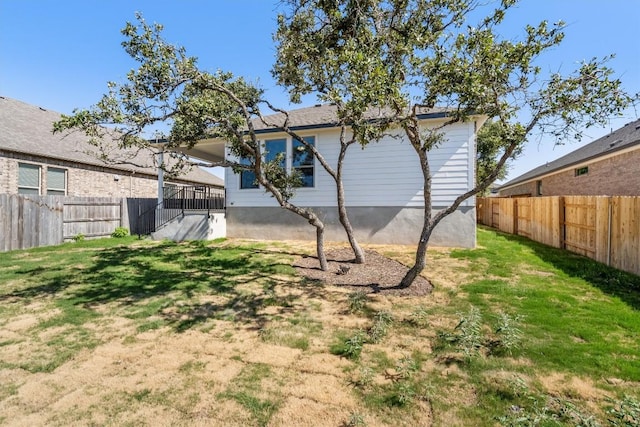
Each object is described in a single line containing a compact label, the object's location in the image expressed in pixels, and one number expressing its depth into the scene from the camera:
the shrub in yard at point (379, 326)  3.85
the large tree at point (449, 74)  4.23
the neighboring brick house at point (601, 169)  10.94
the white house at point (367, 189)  9.51
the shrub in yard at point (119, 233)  13.15
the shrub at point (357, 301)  4.82
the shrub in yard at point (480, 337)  3.46
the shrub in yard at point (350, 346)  3.48
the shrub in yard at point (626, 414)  2.19
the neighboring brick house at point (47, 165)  11.67
